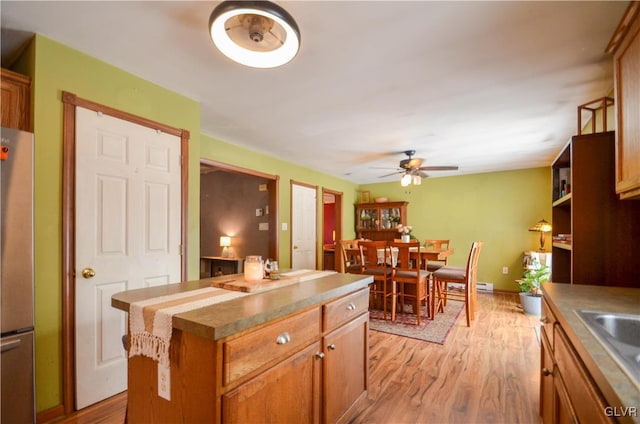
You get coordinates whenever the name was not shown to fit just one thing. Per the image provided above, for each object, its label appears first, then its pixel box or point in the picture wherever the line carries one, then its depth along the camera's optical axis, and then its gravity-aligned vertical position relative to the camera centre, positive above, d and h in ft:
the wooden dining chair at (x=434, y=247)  14.64 -1.91
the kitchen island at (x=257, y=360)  3.23 -1.92
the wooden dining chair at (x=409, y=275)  11.40 -2.46
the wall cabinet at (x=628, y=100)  4.22 +1.74
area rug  10.40 -4.33
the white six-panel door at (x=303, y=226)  16.07 -0.76
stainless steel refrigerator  5.00 -1.12
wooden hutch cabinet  20.02 -0.42
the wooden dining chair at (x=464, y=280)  11.63 -2.73
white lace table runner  3.50 -1.35
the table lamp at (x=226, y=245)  17.33 -1.91
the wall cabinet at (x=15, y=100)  5.54 +2.14
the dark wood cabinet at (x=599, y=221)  5.47 -0.13
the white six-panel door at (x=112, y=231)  6.27 -0.45
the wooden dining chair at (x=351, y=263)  13.65 -2.50
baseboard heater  17.84 -4.46
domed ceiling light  4.10 +2.79
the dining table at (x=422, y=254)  11.89 -1.72
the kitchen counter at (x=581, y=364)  2.22 -1.39
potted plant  12.76 -3.32
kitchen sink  3.45 -1.41
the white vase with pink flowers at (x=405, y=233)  14.50 -1.03
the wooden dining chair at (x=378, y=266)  11.90 -2.27
